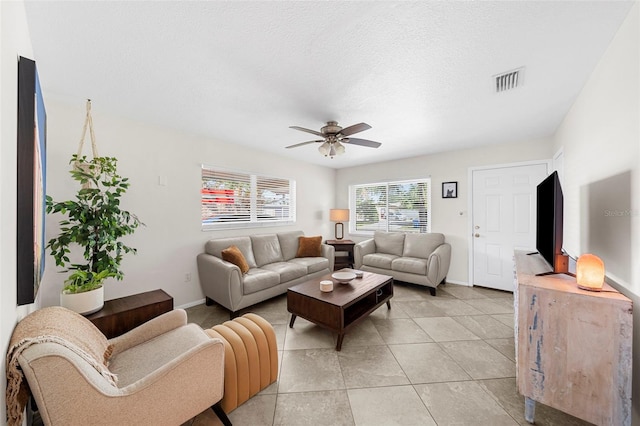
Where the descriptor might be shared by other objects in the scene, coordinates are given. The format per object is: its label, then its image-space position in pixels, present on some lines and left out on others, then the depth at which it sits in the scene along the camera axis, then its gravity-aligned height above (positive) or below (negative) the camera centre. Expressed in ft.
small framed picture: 13.28 +1.41
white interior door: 11.30 -0.20
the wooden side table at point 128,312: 5.90 -2.68
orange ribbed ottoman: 4.93 -3.29
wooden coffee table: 7.19 -3.01
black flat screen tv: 5.22 -0.28
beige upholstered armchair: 2.79 -2.54
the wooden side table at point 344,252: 15.47 -2.70
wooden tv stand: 3.83 -2.41
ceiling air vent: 5.88 +3.56
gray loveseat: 11.60 -2.48
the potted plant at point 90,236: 5.86 -0.63
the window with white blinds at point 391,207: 14.83 +0.49
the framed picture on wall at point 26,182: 3.29 +0.43
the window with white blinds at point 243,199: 11.30 +0.75
